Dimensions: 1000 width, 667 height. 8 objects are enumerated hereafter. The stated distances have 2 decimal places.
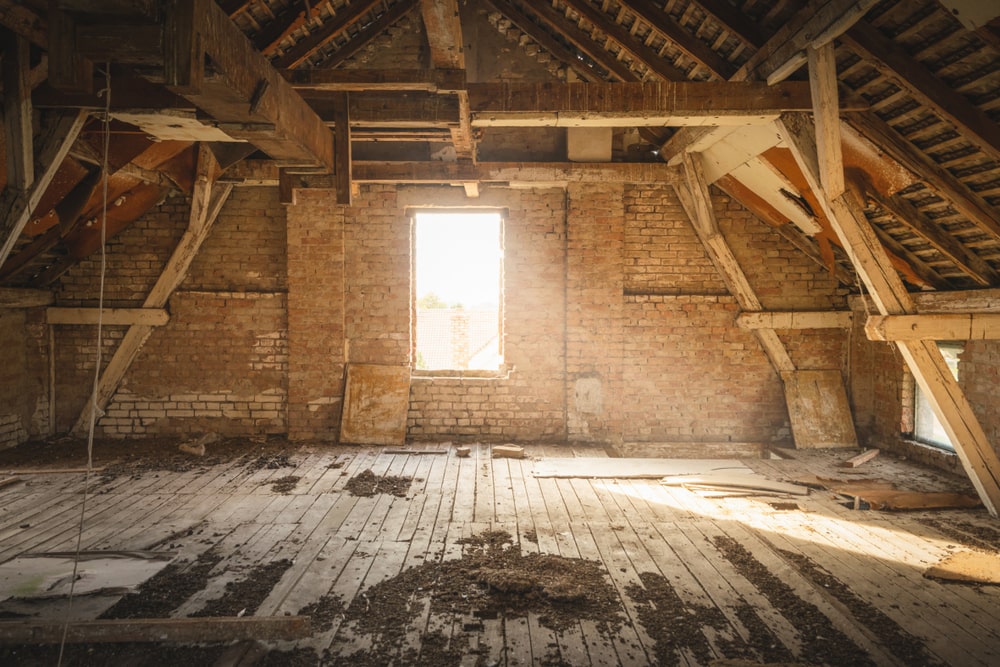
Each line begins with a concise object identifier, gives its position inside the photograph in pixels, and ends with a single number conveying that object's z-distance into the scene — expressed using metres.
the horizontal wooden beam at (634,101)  3.98
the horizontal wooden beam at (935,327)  3.95
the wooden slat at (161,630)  2.52
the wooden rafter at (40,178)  3.31
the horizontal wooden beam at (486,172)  5.87
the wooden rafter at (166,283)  6.05
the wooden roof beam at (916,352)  3.91
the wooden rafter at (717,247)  5.88
